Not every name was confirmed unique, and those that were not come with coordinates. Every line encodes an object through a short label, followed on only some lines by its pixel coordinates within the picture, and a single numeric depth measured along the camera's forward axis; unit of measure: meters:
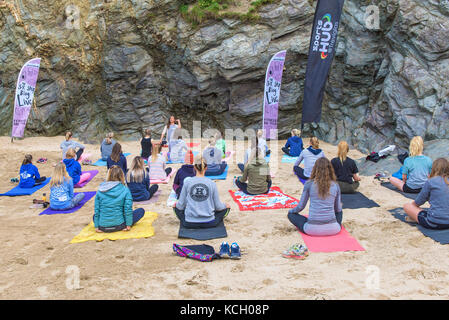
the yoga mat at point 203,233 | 5.35
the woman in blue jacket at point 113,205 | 5.35
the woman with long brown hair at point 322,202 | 5.00
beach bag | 4.53
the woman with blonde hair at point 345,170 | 7.36
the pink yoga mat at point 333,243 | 4.82
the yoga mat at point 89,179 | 9.00
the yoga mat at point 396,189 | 7.28
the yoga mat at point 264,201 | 6.89
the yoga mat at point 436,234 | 4.84
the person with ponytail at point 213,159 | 9.48
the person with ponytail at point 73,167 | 8.49
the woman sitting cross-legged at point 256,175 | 7.39
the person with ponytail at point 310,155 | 8.44
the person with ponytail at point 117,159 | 7.74
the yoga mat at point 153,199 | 7.43
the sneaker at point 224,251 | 4.58
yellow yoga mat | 5.39
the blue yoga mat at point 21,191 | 8.31
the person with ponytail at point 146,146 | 11.57
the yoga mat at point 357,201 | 6.78
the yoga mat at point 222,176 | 9.47
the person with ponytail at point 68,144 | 10.82
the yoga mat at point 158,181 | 9.20
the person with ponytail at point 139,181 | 7.02
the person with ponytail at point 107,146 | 11.25
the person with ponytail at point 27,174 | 8.62
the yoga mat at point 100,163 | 11.44
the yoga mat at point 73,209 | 6.90
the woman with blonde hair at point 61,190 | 6.59
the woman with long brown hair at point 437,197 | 4.97
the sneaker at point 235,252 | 4.58
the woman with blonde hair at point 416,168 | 7.17
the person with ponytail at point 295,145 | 11.92
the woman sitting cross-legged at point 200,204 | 5.32
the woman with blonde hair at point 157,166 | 8.92
